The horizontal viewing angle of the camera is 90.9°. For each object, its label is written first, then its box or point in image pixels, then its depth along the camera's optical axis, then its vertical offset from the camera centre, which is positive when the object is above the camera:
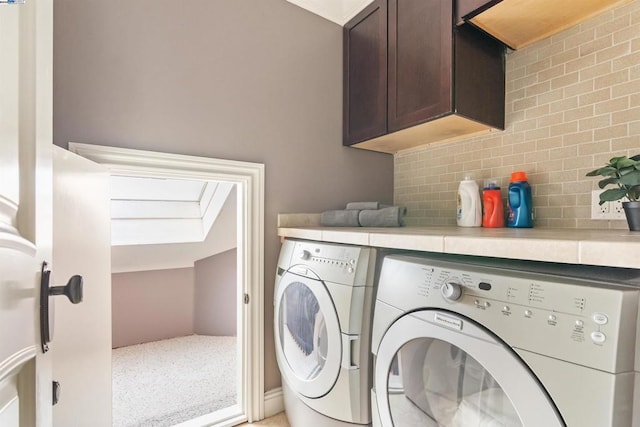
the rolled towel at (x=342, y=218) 1.77 -0.04
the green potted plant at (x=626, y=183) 1.11 +0.11
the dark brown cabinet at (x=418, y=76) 1.50 +0.73
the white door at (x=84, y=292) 0.92 -0.29
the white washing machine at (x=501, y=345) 0.61 -0.32
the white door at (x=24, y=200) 0.49 +0.02
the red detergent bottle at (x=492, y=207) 1.68 +0.03
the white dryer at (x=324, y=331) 1.26 -0.54
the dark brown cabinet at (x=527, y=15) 1.33 +0.88
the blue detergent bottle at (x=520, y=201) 1.58 +0.06
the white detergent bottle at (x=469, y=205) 1.75 +0.04
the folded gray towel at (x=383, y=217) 1.66 -0.03
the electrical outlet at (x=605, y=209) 1.31 +0.02
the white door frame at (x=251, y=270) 1.78 -0.34
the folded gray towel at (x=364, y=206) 1.80 +0.03
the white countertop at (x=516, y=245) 0.65 -0.09
